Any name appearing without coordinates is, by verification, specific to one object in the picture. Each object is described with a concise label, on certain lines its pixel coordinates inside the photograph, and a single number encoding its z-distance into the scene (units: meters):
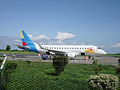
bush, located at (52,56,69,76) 16.33
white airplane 41.17
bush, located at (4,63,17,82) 7.84
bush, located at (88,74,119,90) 6.74
